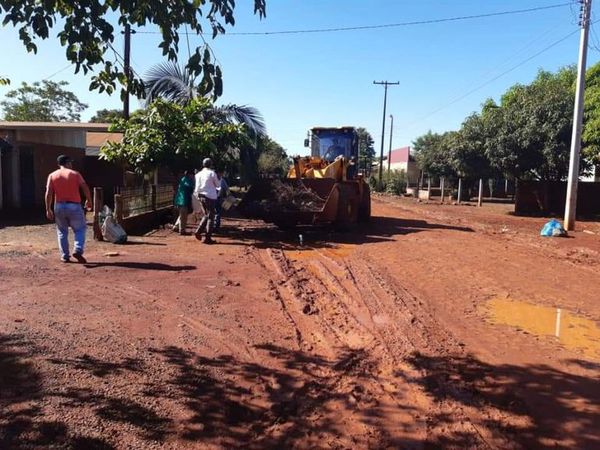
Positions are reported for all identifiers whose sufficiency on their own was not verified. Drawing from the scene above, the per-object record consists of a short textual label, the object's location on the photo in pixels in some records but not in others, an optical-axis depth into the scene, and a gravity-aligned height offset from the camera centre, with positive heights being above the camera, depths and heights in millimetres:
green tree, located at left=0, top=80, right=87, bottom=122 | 51375 +6647
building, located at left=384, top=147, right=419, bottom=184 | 71938 +2805
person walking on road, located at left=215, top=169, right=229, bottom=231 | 13898 -603
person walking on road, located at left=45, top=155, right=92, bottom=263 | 8305 -531
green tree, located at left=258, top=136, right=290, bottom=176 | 54866 +2027
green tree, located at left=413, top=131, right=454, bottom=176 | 37275 +1803
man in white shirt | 11328 -374
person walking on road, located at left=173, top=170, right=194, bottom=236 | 12477 -577
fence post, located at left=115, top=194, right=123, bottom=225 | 11595 -796
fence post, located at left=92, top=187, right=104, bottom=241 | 11031 -892
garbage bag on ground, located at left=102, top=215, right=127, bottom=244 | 10922 -1209
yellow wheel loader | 13148 -458
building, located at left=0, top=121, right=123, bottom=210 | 16984 +504
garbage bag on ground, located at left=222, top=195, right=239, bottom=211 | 14894 -724
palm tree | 19891 +3149
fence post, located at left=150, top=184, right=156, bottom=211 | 14928 -604
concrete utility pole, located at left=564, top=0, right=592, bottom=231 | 16281 +2072
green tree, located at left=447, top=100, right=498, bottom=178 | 28375 +1926
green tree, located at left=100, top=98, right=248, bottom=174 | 13352 +813
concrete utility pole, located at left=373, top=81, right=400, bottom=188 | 54638 +2890
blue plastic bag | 15250 -1225
